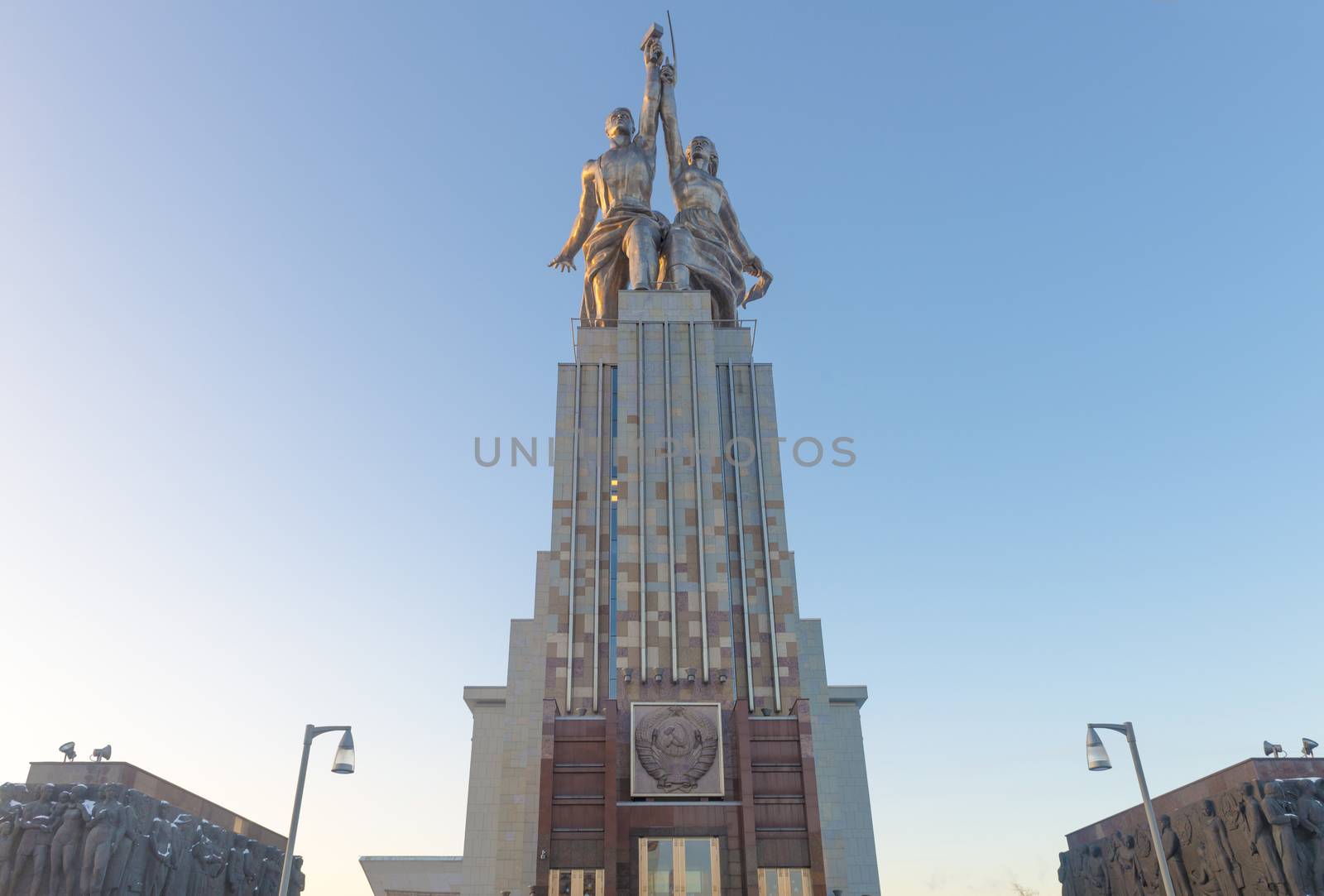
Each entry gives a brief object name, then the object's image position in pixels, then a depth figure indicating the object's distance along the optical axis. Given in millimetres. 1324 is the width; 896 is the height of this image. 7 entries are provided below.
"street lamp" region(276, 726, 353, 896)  22688
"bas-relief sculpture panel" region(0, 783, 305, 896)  30734
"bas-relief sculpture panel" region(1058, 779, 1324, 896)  29484
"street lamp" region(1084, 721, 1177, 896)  23750
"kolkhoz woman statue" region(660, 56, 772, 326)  52719
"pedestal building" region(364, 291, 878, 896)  35125
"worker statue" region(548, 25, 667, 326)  52594
